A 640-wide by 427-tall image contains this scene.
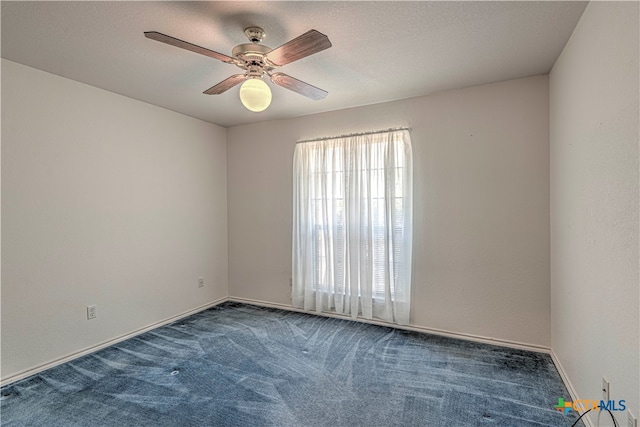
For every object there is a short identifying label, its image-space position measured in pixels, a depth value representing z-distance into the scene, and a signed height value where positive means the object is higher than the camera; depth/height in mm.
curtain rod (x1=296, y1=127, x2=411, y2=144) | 3283 +880
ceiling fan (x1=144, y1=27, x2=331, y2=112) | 1646 +926
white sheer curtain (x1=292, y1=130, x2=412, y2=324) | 3248 -150
